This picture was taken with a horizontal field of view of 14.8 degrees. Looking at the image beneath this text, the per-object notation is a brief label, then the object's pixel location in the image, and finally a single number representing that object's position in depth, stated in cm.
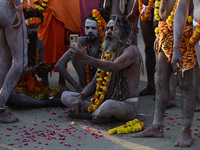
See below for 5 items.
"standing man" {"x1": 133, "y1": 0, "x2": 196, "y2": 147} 788
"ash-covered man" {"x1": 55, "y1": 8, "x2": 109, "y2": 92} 1128
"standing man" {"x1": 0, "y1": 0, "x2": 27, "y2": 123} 943
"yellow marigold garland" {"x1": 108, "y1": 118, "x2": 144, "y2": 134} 871
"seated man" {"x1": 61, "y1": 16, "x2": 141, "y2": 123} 926
